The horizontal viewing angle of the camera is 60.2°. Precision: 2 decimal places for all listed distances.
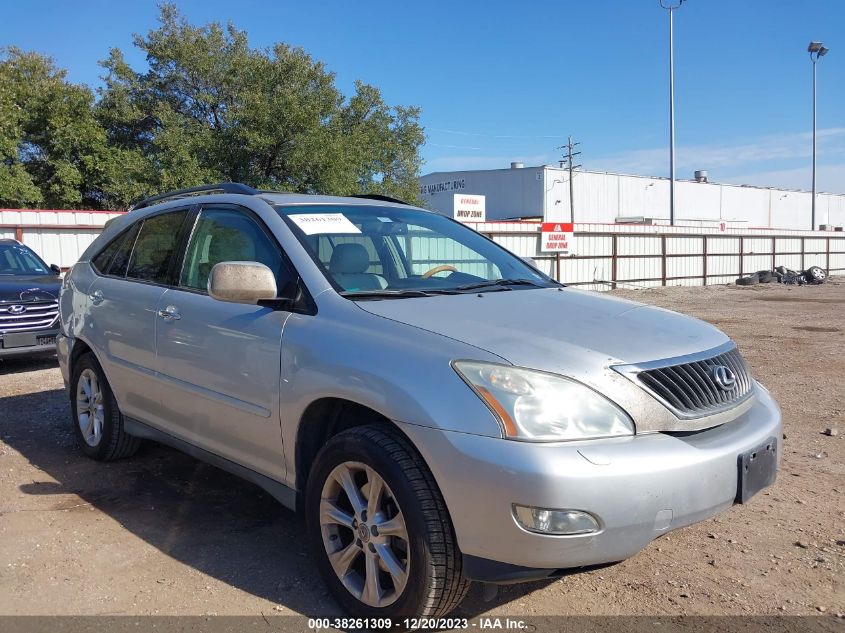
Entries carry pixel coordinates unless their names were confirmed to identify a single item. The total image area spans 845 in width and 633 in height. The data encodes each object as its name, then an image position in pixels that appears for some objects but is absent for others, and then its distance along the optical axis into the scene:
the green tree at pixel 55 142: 27.09
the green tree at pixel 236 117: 26.00
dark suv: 8.29
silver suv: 2.47
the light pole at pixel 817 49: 38.66
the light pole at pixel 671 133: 31.62
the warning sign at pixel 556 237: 22.86
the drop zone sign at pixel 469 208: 23.33
